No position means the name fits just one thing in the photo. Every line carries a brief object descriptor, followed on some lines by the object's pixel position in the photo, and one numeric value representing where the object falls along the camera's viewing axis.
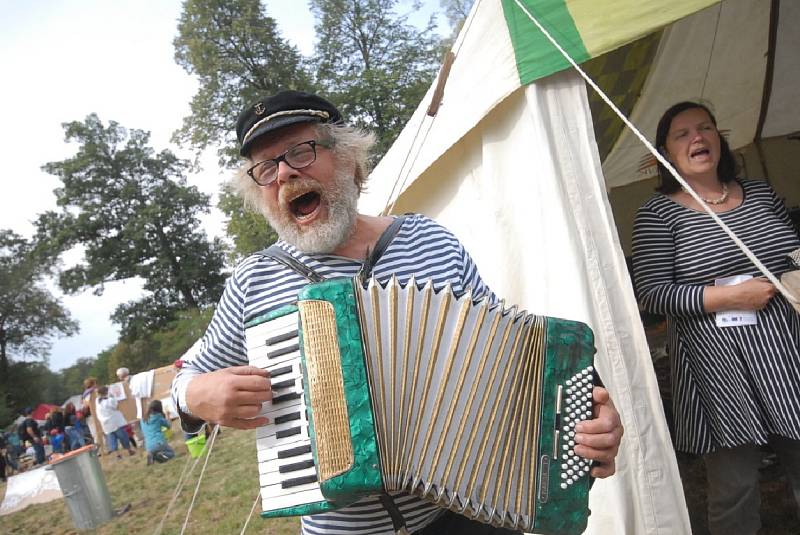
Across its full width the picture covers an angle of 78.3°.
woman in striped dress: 1.83
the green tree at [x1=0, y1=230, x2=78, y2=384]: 31.33
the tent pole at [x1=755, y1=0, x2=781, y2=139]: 3.66
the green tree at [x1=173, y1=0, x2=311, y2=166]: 16.97
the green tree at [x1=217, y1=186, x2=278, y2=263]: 15.96
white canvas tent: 1.97
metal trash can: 5.48
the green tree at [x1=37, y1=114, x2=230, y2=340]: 29.88
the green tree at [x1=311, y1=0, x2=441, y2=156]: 17.83
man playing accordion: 1.39
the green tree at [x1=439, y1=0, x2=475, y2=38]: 20.48
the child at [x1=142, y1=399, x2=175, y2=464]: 8.08
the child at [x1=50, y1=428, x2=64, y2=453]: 11.16
